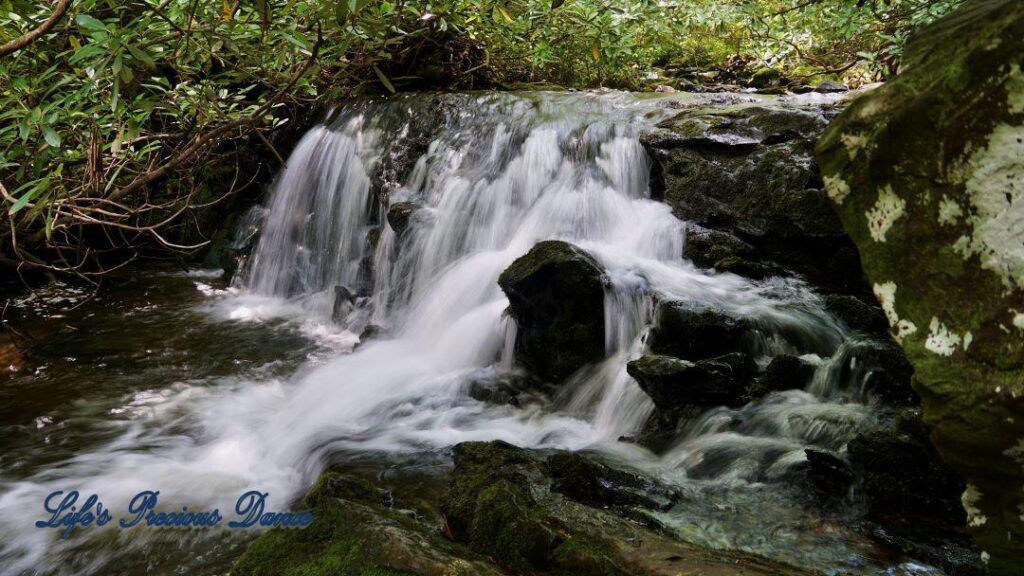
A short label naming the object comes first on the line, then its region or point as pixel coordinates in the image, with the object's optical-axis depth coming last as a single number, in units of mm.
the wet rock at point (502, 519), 2768
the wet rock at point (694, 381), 4625
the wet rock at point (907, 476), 3389
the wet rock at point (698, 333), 5035
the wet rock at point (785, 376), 4641
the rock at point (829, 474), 3590
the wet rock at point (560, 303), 5582
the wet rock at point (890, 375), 4285
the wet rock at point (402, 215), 8375
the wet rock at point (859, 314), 5141
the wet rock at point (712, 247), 6387
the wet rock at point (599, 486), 3576
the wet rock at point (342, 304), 8250
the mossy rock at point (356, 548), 2475
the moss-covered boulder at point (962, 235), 2115
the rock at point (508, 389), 5629
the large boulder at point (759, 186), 6113
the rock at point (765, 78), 11109
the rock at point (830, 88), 9711
